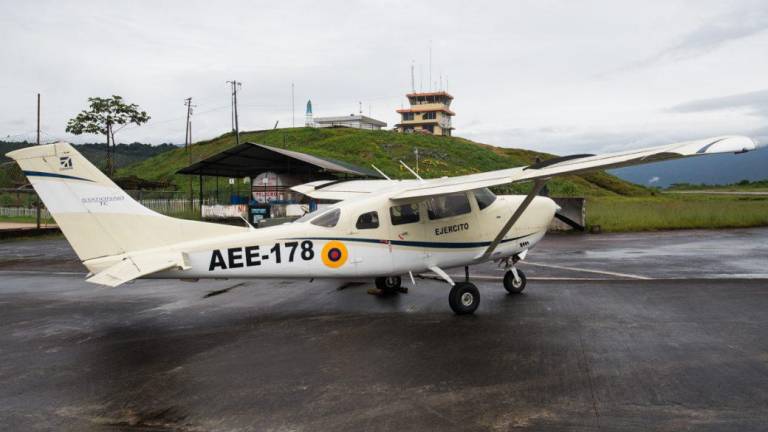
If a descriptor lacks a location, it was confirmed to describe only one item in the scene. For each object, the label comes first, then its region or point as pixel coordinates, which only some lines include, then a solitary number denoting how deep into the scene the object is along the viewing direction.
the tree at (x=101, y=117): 54.09
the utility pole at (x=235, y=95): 59.59
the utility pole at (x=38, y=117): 31.57
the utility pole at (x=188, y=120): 69.31
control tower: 128.75
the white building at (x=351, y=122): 138.88
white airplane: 8.13
